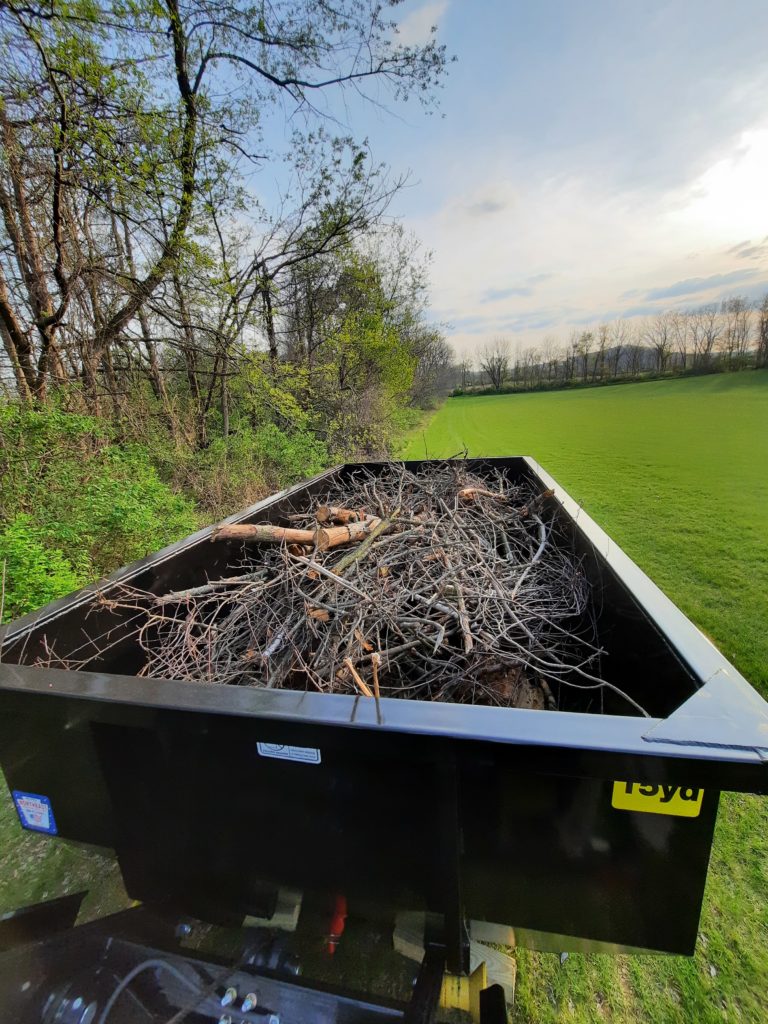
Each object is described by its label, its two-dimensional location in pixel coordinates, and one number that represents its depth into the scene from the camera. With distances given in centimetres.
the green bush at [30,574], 265
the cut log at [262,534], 235
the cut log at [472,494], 317
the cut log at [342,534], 243
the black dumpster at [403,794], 77
